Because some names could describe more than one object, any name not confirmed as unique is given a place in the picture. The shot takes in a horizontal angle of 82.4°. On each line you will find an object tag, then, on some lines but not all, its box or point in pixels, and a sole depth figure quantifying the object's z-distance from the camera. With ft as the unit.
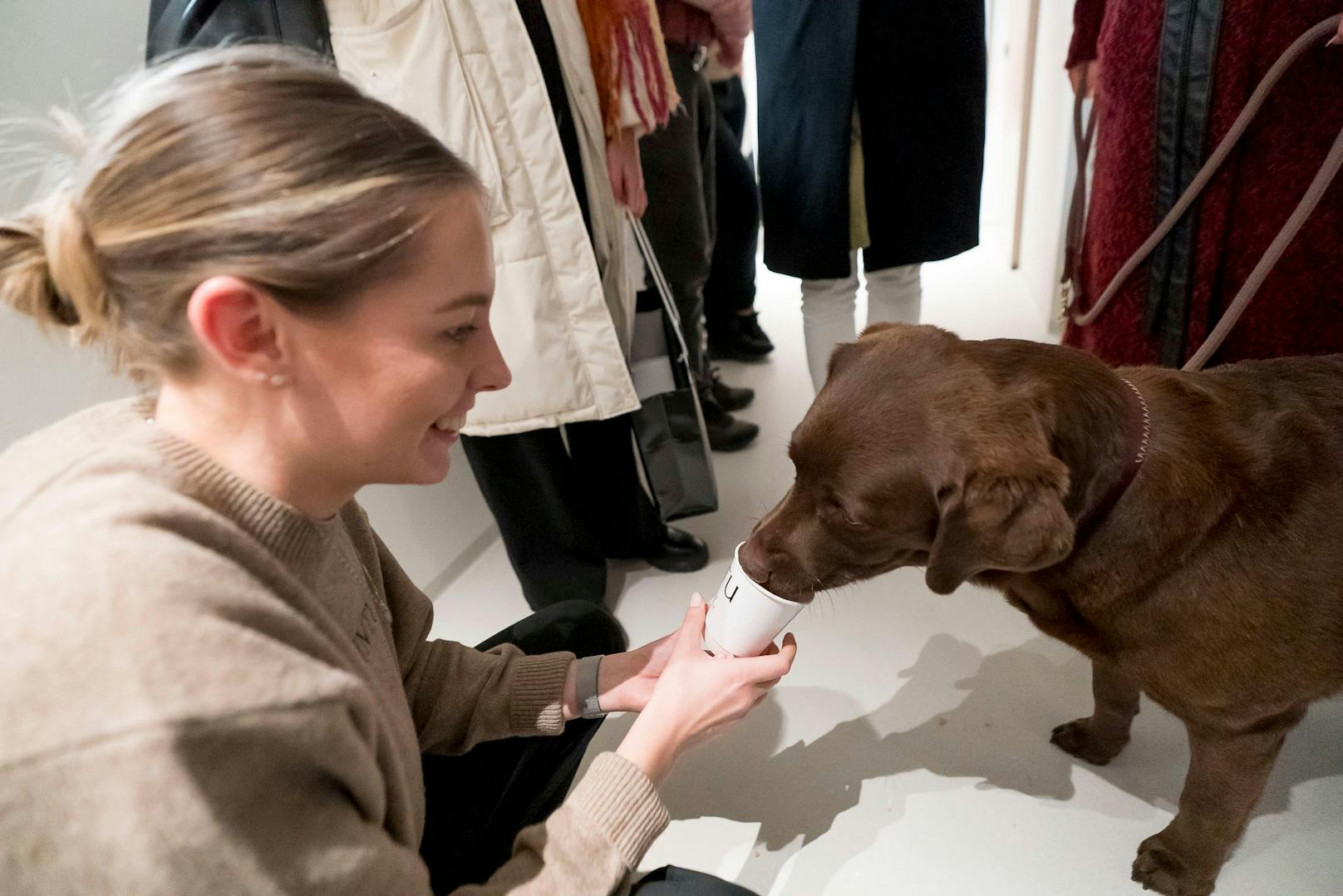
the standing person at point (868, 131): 5.57
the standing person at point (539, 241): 4.28
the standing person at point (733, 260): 10.05
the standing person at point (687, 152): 6.38
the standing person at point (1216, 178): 4.09
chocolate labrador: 3.20
